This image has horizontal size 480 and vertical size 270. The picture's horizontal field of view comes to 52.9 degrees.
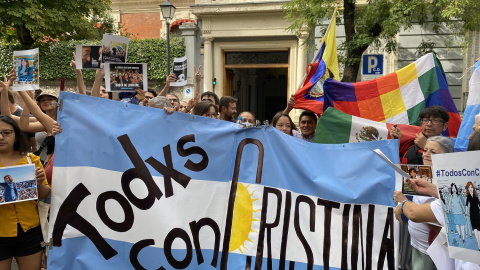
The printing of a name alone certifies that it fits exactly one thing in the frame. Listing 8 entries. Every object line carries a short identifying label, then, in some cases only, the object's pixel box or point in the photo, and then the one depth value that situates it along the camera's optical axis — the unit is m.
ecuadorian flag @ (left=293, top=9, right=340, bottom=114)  5.93
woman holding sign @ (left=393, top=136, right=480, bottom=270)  2.76
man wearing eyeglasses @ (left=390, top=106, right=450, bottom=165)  4.40
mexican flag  4.69
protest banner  3.57
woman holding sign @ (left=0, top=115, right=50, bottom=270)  3.46
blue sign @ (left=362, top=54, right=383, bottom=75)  8.24
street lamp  12.27
